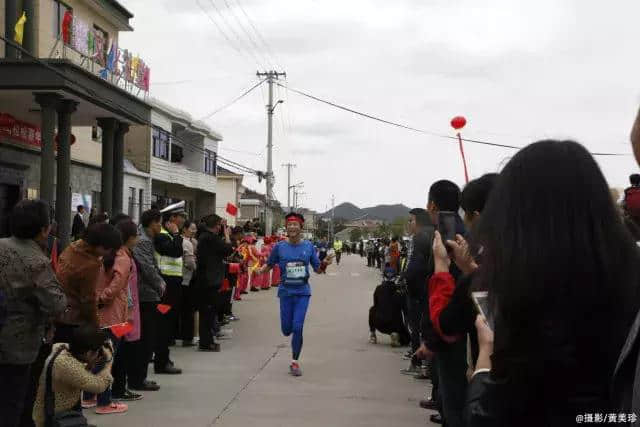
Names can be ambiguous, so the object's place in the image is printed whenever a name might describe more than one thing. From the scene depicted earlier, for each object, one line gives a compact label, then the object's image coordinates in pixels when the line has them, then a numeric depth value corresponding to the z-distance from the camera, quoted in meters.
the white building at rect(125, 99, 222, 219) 36.88
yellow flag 17.61
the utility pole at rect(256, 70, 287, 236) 38.88
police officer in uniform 8.05
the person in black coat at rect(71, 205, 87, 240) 18.00
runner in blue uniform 8.80
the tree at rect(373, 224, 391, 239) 108.79
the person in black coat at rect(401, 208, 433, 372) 5.89
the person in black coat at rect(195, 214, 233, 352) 9.95
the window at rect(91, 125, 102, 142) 25.05
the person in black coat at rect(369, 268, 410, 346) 10.73
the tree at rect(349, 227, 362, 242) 158.15
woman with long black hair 1.87
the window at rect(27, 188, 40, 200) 19.67
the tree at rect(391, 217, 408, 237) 97.72
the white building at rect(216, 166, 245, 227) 62.08
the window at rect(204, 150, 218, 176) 47.28
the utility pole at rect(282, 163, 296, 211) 82.31
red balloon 5.37
